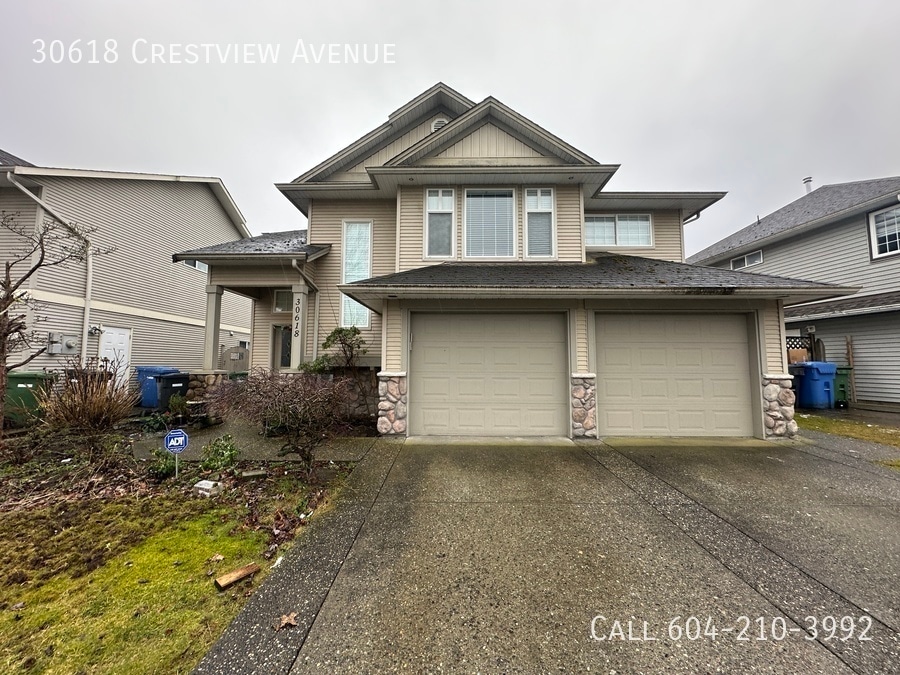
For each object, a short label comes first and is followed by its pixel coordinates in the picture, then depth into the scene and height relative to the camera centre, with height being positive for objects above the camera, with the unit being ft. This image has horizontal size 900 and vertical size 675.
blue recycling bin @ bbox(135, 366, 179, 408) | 27.27 -2.67
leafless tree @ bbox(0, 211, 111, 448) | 26.08 +8.96
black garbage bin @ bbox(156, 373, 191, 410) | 25.21 -2.09
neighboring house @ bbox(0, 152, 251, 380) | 27.76 +10.04
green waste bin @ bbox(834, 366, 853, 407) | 30.45 -2.16
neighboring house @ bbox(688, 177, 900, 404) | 30.83 +10.10
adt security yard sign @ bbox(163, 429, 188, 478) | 12.53 -3.17
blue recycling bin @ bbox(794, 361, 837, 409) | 29.76 -1.84
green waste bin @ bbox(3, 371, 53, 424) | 21.57 -2.09
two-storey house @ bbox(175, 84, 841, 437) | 19.34 +2.96
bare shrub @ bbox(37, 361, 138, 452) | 14.25 -2.05
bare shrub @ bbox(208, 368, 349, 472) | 12.55 -1.72
